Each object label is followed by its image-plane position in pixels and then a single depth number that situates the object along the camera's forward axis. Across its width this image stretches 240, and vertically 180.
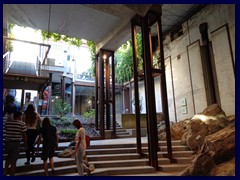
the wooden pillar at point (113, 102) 8.24
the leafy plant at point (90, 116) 11.45
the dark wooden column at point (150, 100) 5.16
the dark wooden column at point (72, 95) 15.06
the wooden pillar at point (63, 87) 14.50
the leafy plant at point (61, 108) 11.80
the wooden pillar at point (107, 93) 8.58
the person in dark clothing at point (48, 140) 4.10
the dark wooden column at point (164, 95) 5.59
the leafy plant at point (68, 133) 7.86
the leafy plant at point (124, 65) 13.50
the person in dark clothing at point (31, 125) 4.62
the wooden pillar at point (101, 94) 8.11
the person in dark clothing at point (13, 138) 3.76
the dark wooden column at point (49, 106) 14.21
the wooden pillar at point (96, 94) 8.88
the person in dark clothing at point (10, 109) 4.13
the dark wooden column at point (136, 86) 5.84
